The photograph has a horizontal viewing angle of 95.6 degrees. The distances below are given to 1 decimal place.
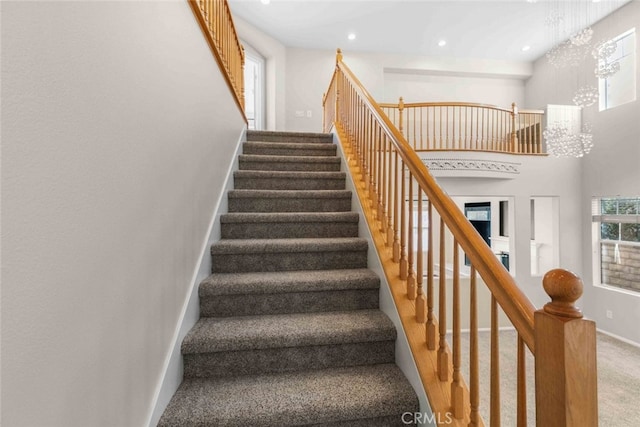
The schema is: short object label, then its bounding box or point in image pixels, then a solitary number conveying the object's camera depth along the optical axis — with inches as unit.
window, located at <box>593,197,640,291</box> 181.8
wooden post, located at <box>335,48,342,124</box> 125.3
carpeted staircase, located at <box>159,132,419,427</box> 42.3
